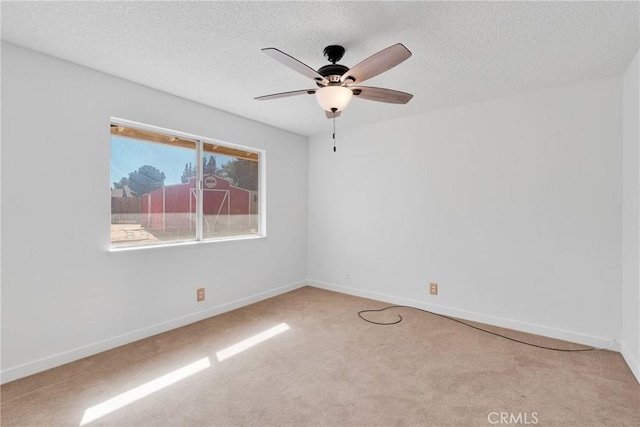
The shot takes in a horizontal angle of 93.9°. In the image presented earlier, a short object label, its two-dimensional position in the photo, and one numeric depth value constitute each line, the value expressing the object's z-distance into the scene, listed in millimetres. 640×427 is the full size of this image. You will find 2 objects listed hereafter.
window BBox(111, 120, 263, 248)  2723
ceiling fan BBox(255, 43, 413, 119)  1622
